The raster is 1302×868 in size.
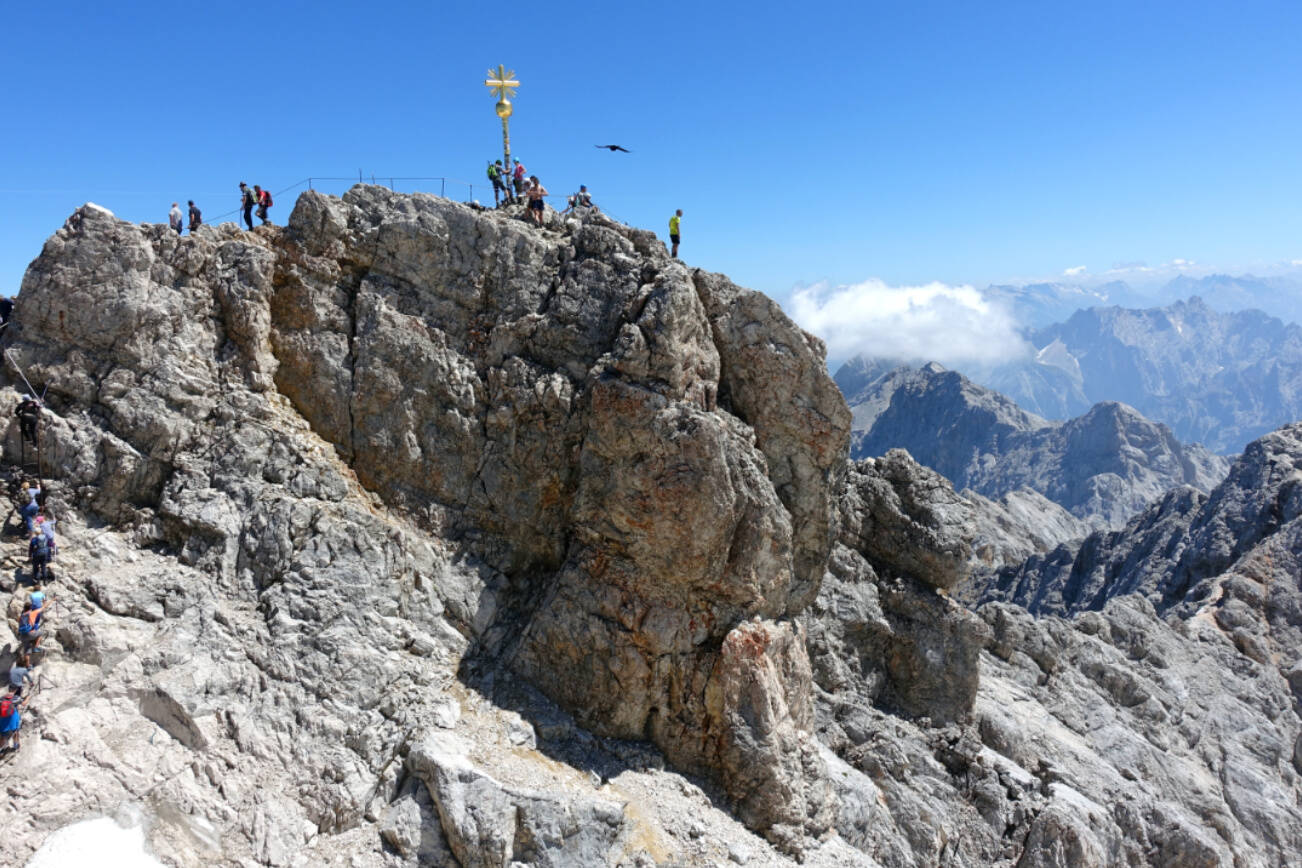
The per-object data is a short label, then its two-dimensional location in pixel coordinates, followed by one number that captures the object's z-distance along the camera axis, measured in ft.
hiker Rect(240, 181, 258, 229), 97.86
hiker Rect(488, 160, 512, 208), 112.68
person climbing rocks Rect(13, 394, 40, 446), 77.71
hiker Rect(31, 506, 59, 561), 72.54
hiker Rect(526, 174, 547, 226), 108.99
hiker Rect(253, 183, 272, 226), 99.55
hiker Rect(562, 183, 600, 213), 114.88
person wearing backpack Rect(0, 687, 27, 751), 60.75
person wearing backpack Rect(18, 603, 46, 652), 66.13
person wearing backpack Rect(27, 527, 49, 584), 70.74
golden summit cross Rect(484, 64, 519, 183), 111.45
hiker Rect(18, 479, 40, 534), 73.26
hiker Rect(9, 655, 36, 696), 63.77
